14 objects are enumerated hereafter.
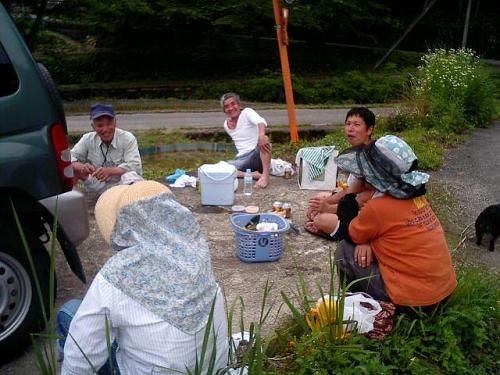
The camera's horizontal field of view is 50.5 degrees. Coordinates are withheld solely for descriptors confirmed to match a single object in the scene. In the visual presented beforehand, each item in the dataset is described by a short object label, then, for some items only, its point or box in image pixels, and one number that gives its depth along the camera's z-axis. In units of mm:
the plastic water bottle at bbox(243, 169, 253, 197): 5770
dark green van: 2768
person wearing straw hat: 1893
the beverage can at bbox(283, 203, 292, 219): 4984
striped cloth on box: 5727
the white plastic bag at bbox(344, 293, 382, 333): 2850
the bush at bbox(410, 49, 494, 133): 8983
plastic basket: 4078
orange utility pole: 7191
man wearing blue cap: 5039
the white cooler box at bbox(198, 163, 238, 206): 5309
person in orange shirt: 2924
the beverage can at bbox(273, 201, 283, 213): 5020
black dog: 4531
